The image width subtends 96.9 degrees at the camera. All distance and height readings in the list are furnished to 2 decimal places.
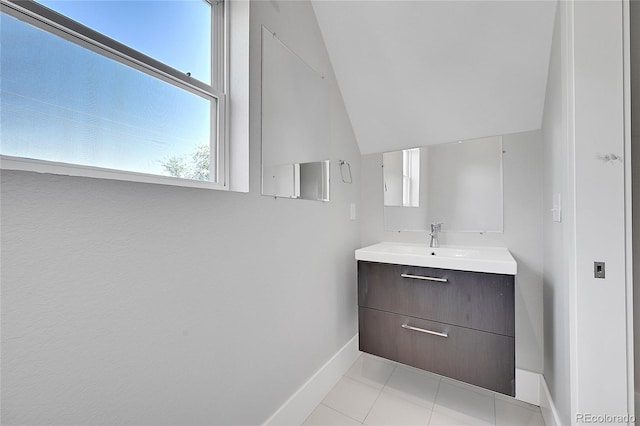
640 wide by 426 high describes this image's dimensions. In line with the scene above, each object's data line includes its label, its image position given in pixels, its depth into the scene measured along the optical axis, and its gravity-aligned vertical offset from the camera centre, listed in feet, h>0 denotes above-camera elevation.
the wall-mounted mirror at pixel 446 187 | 6.39 +0.64
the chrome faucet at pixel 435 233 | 6.83 -0.48
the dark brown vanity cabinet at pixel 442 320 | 5.01 -2.11
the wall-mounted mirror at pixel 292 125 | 4.80 +1.69
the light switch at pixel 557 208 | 4.23 +0.07
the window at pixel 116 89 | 2.42 +1.33
